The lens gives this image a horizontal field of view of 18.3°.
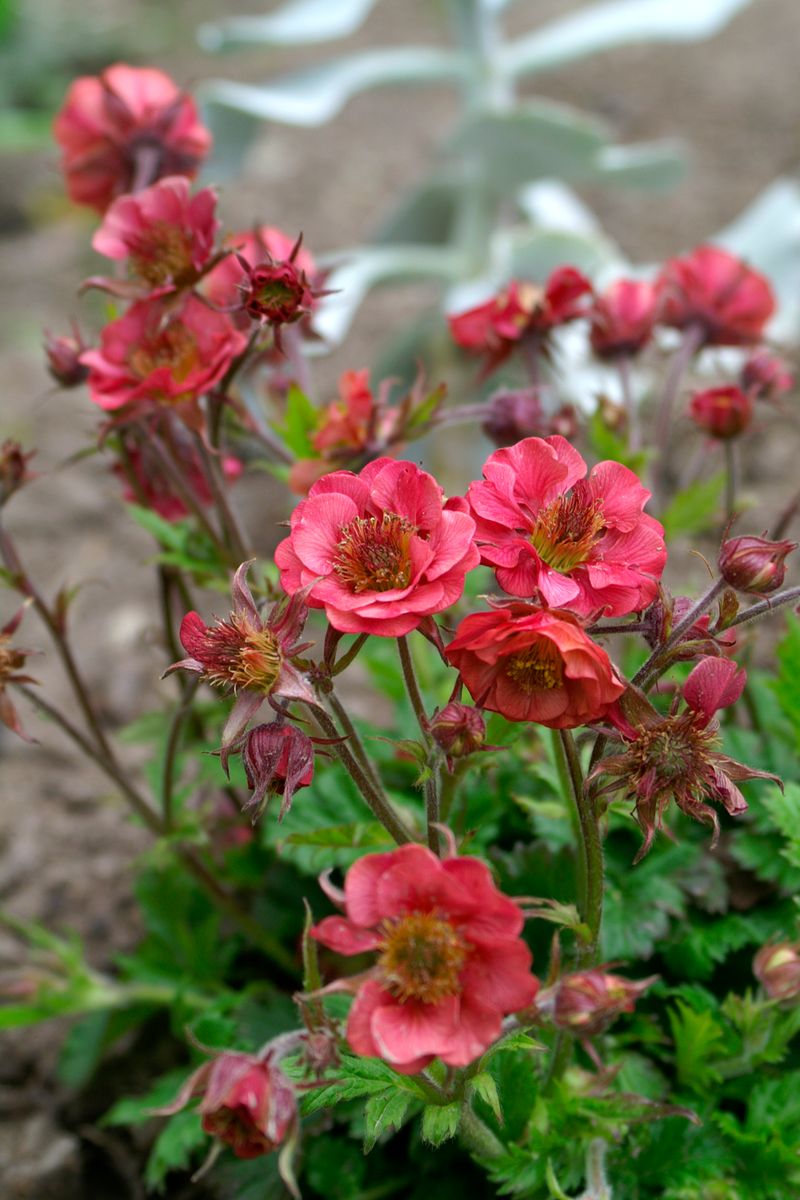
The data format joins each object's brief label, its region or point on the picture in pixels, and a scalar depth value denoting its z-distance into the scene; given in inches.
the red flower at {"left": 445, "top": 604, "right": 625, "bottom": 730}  16.1
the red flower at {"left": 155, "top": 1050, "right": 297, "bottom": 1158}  15.9
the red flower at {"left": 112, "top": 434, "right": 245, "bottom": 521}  20.9
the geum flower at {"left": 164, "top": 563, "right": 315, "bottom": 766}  16.7
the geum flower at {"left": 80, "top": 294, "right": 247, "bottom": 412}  19.4
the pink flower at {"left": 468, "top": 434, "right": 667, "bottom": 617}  16.9
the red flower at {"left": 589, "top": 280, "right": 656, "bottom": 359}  21.6
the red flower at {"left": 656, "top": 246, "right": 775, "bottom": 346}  22.1
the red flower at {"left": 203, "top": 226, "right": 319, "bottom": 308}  19.9
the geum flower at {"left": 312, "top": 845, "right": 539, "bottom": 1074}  15.9
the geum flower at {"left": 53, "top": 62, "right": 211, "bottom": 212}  21.8
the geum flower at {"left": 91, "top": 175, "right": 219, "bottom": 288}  19.3
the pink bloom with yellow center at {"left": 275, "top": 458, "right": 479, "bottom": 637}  16.6
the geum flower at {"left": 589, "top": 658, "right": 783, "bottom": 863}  16.8
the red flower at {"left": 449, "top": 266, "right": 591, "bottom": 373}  20.7
